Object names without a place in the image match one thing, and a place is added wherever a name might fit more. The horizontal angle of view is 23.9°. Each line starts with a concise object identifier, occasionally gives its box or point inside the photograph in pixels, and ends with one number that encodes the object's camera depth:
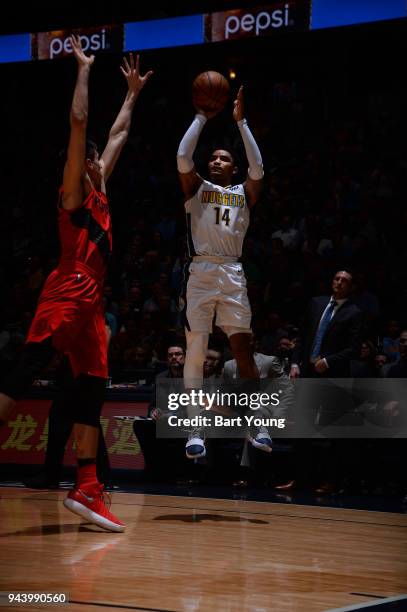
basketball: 6.62
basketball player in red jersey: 5.07
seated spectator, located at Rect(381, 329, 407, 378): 8.16
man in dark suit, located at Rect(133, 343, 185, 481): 8.90
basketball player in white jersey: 6.72
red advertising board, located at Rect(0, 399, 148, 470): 9.24
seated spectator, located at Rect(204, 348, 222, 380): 9.05
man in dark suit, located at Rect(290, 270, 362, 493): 8.13
